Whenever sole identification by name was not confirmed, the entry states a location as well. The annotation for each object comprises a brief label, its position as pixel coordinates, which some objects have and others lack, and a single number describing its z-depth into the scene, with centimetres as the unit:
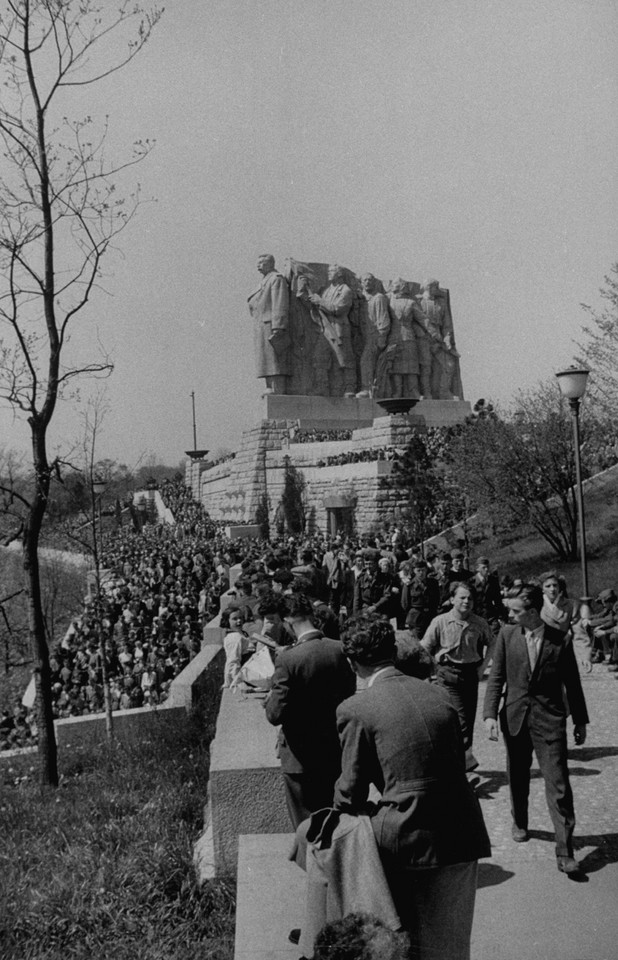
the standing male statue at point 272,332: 4406
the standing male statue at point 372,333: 4578
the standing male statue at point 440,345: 4888
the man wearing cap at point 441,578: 1021
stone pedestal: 2778
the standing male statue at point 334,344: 4488
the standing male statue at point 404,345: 4706
